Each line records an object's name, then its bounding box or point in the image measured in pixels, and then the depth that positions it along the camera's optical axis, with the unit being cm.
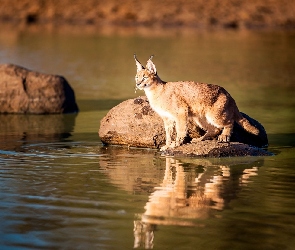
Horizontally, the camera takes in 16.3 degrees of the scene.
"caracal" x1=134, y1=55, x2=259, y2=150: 1546
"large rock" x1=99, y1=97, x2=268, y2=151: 1641
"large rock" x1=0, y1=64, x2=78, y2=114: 2120
